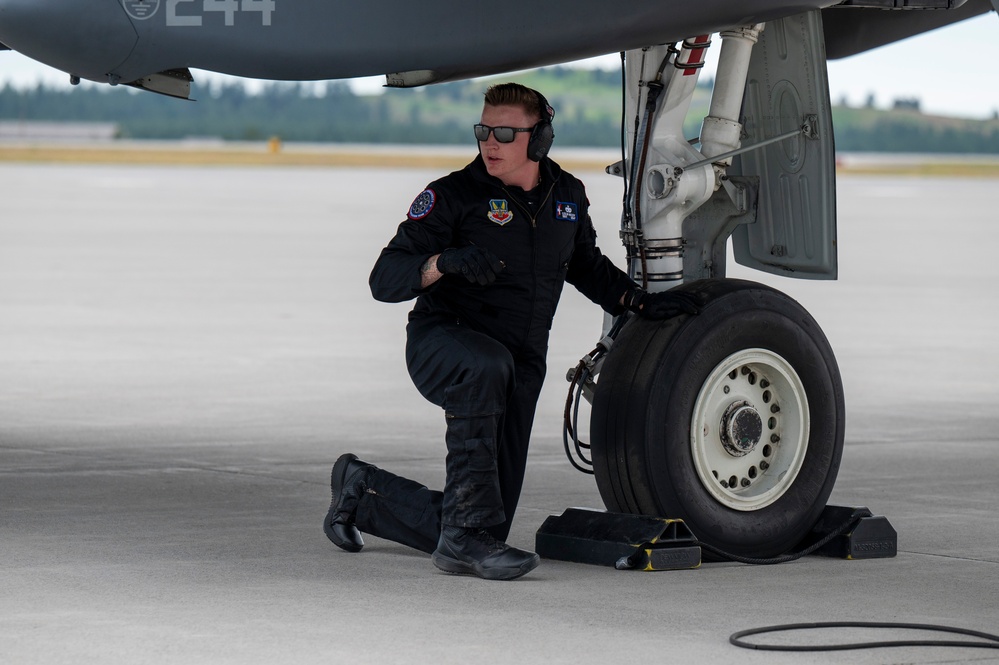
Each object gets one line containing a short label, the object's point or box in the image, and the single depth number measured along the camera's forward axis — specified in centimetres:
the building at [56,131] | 19646
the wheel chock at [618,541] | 1159
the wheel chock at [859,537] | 1237
